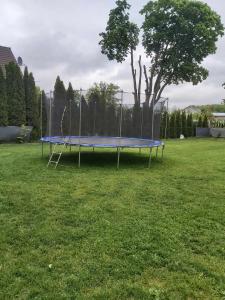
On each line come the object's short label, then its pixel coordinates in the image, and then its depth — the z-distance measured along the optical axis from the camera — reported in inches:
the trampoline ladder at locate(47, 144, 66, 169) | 202.7
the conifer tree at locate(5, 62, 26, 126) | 390.3
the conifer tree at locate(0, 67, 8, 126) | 375.0
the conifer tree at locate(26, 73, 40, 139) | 414.0
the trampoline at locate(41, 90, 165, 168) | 253.6
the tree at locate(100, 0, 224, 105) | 640.3
